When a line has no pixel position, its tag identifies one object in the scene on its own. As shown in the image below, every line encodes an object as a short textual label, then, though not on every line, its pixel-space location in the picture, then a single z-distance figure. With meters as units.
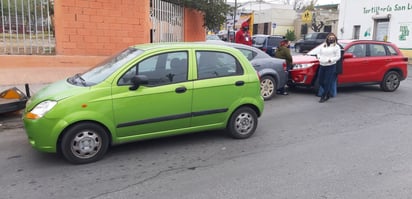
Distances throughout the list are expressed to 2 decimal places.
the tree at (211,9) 12.99
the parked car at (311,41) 29.32
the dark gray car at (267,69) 8.95
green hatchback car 4.65
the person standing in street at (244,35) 12.40
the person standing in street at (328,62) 9.02
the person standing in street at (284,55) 9.86
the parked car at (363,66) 9.73
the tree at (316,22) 42.69
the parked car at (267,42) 20.56
